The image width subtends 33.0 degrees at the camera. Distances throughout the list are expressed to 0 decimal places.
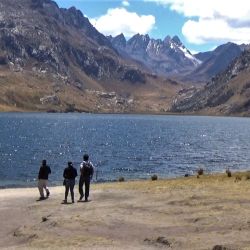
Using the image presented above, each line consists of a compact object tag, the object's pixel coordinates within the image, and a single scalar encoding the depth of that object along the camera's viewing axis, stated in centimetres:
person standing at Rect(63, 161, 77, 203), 2921
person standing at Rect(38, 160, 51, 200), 3108
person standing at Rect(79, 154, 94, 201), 2884
